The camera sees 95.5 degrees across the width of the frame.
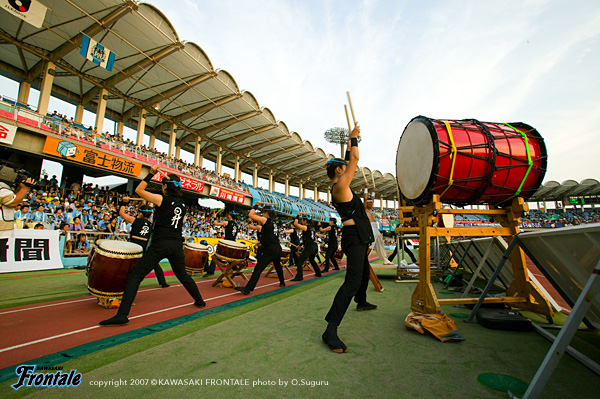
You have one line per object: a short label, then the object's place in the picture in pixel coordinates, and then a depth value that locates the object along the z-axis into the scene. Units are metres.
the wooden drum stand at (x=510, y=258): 3.40
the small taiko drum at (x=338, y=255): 12.61
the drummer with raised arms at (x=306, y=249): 7.13
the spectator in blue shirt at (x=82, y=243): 9.52
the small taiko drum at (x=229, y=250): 5.80
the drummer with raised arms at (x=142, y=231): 5.76
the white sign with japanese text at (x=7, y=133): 11.48
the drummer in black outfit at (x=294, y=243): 8.55
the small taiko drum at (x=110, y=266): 3.73
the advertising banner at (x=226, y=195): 22.33
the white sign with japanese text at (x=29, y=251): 7.21
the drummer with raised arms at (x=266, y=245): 5.30
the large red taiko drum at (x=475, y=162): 3.51
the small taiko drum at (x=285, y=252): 7.61
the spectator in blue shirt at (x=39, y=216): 10.10
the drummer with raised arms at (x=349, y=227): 2.75
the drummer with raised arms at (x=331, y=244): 8.01
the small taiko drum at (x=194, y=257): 6.38
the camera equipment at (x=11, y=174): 4.38
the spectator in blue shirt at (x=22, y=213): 9.43
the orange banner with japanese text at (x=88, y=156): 12.95
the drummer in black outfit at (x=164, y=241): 3.33
